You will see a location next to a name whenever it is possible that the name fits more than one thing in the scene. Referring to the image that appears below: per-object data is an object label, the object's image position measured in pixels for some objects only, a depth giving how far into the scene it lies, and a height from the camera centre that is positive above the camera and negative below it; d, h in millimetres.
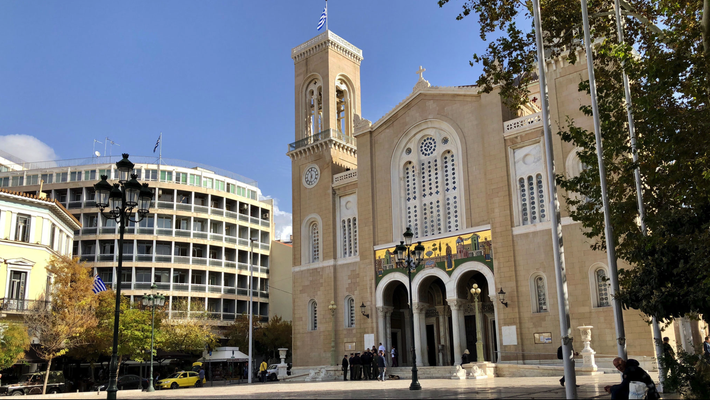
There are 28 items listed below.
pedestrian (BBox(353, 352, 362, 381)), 30156 -1459
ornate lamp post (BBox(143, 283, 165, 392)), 33625 +2275
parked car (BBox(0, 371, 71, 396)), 30234 -2134
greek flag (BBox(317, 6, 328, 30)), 46156 +23092
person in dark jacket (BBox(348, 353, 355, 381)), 30262 -1652
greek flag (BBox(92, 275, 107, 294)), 36688 +3223
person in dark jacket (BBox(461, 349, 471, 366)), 30945 -1157
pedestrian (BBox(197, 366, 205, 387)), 40147 -2443
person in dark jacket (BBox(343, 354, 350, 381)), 31703 -1615
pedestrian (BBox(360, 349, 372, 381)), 29875 -1367
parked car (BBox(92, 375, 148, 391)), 39841 -2718
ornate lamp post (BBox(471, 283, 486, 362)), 28656 +162
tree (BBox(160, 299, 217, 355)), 47031 +191
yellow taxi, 39122 -2580
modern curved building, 57406 +9761
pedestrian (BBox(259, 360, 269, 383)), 40709 -2177
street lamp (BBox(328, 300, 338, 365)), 38156 -428
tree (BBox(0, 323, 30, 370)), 29781 -43
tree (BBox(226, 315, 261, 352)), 54500 +462
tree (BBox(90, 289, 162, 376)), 37525 +596
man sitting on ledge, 12016 -955
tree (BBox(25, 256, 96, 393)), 32750 +1601
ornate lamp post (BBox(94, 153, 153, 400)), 15875 +3690
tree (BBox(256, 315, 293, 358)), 55312 +135
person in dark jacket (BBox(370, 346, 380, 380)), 30703 -1597
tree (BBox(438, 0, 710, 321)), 14312 +4778
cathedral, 30016 +6121
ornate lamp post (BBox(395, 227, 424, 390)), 23516 +3141
